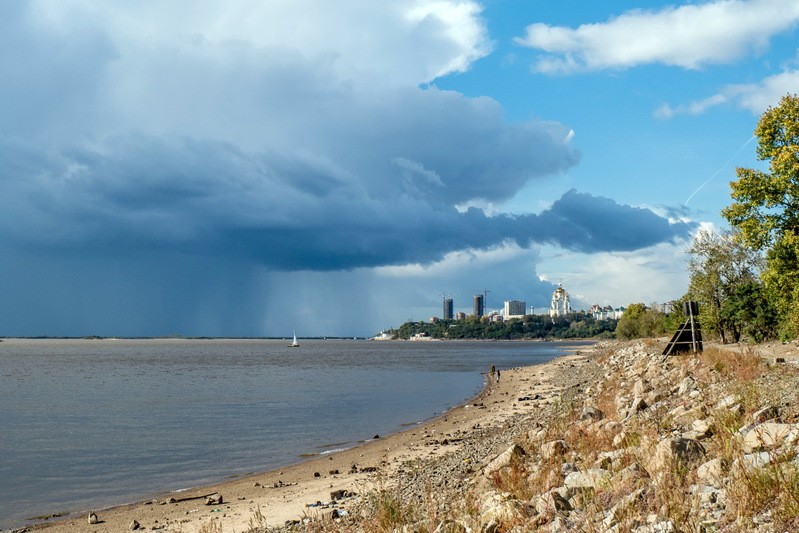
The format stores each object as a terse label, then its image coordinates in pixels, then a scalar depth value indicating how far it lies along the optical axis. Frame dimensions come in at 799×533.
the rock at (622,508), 8.73
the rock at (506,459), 14.51
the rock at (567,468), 12.34
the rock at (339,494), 17.99
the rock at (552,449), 14.49
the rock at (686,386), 21.42
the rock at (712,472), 9.57
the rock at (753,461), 9.32
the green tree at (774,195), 40.88
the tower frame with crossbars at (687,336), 39.50
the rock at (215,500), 19.22
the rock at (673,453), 10.41
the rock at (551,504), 9.88
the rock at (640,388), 24.46
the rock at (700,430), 12.57
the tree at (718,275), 76.06
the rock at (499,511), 9.88
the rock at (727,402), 14.47
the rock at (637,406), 18.47
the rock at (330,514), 14.09
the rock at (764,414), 12.41
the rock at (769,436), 10.37
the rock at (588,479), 10.75
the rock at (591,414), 19.42
